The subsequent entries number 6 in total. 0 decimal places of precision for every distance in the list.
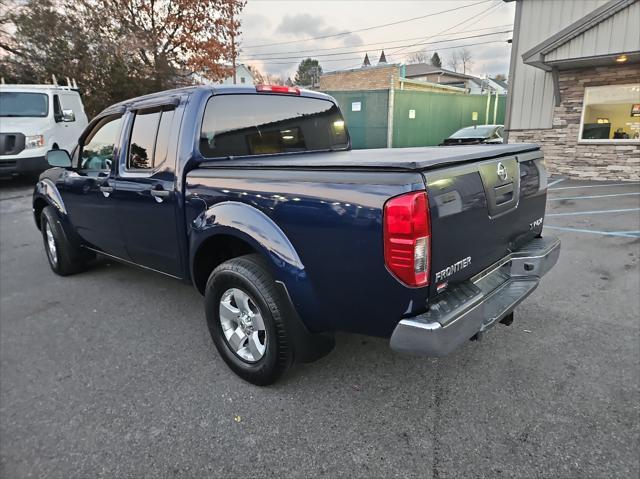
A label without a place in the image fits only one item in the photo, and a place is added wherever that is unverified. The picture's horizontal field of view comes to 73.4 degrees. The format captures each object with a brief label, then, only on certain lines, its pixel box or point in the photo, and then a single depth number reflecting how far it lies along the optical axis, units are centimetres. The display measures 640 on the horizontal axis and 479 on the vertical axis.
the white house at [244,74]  5747
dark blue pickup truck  204
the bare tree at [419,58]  7021
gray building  954
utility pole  2200
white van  1112
